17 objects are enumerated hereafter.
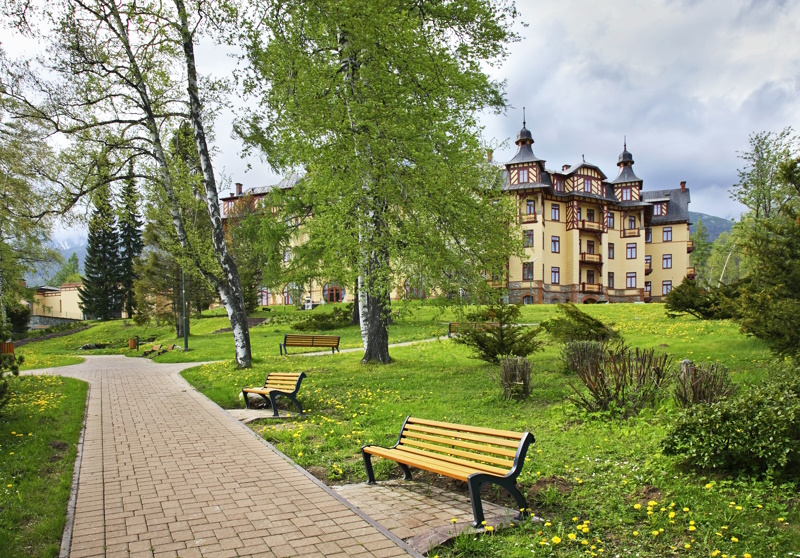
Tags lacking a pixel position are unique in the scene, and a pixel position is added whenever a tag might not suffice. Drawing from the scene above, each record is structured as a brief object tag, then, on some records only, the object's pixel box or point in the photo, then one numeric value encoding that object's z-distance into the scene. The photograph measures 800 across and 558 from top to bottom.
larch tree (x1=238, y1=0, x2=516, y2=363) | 12.08
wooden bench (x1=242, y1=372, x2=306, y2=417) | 9.70
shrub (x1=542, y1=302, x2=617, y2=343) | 15.42
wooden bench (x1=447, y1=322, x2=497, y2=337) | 14.58
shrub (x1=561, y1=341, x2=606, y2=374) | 11.53
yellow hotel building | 49.78
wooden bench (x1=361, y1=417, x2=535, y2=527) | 4.54
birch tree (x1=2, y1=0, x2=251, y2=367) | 15.86
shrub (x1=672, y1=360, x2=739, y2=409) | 7.03
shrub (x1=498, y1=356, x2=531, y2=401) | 9.85
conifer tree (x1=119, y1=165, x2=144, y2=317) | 62.28
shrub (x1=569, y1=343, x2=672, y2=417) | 8.05
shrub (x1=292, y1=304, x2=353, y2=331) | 32.47
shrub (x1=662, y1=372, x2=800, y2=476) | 4.97
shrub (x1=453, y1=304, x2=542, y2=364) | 13.37
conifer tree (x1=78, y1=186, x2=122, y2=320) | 62.28
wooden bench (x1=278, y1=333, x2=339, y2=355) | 21.47
